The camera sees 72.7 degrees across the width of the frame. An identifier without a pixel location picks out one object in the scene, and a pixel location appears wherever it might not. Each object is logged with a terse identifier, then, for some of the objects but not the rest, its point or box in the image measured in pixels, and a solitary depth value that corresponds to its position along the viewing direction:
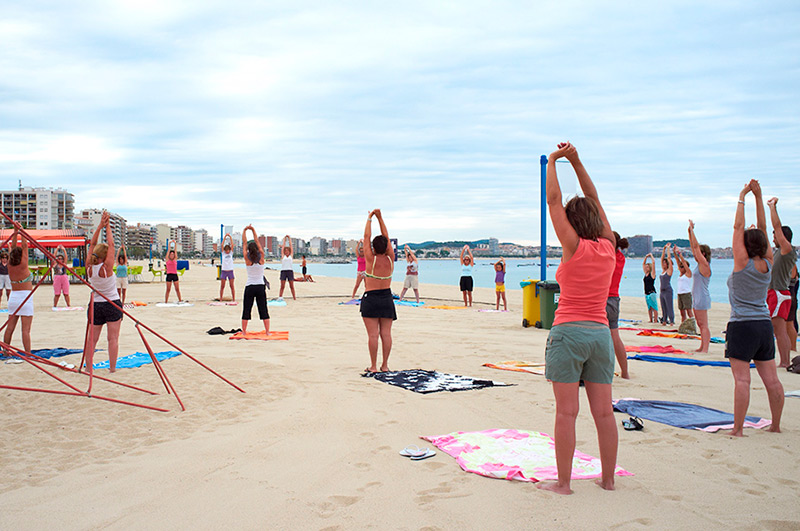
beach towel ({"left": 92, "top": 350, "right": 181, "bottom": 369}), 6.80
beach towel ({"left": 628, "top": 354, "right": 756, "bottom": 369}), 7.06
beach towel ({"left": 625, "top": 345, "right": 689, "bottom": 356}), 8.19
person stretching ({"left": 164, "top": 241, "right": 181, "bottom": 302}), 15.60
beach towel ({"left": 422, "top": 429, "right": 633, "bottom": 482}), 3.34
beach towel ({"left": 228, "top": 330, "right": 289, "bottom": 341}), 9.21
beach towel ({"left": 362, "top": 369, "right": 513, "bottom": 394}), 5.65
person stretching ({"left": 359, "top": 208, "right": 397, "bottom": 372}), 6.44
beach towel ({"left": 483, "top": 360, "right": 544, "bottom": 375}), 6.62
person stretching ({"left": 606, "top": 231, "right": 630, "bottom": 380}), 5.79
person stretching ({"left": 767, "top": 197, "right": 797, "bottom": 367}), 6.45
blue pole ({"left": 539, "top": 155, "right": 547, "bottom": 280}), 10.58
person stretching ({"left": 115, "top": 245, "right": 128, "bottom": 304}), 14.48
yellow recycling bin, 10.91
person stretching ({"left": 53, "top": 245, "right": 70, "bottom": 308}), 14.14
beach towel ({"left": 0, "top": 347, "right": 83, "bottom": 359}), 7.41
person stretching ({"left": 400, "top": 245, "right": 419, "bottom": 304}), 16.70
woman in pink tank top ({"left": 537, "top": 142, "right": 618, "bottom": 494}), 2.97
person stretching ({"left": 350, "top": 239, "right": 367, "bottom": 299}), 17.69
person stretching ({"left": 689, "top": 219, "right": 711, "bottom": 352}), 8.08
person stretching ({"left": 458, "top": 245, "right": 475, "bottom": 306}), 15.80
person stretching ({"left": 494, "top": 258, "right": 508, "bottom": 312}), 15.07
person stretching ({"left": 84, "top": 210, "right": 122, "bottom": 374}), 6.23
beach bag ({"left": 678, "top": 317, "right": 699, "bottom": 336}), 10.41
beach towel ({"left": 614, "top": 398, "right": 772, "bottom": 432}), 4.35
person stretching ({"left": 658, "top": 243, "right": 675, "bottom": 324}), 11.92
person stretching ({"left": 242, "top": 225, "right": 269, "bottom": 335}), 9.38
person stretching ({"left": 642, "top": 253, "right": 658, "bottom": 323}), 12.90
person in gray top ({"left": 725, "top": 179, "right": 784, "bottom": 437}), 4.04
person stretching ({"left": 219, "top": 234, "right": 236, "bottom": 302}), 15.61
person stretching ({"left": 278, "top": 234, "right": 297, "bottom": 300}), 16.42
